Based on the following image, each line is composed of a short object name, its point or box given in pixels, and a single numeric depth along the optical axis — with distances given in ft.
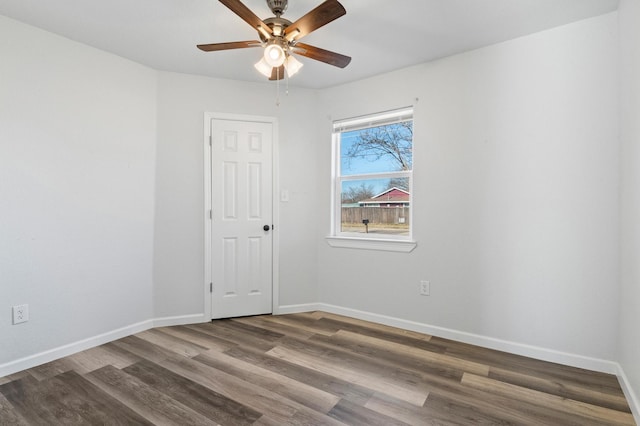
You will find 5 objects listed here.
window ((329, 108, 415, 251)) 10.02
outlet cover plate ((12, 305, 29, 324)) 7.13
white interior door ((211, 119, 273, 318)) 10.43
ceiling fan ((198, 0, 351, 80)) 5.41
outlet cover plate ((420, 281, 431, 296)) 9.29
